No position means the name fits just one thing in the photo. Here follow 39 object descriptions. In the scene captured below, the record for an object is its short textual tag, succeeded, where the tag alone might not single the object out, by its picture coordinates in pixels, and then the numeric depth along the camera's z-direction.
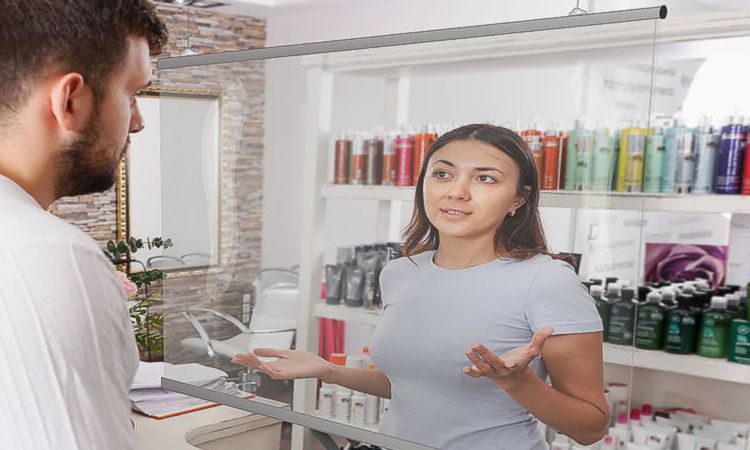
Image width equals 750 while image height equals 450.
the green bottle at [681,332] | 1.96
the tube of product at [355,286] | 1.68
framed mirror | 1.89
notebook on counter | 1.92
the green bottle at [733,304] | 2.08
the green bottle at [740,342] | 1.89
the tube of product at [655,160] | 1.54
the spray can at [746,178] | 1.73
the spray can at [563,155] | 1.40
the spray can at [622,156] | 1.37
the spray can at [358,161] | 1.69
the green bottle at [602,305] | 1.36
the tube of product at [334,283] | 1.74
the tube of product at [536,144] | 1.41
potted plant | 2.02
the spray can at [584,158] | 1.38
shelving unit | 1.36
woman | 1.37
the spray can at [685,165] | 1.72
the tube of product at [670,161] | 1.63
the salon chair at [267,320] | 1.80
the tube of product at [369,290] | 1.65
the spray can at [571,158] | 1.39
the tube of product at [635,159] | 1.38
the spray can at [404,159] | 1.60
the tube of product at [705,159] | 1.77
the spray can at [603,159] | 1.36
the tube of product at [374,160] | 1.66
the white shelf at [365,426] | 1.64
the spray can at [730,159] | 1.75
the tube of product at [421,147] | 1.56
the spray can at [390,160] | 1.64
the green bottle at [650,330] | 1.99
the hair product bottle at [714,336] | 1.94
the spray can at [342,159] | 1.71
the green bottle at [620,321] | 1.34
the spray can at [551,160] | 1.40
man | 0.79
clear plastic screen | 1.37
